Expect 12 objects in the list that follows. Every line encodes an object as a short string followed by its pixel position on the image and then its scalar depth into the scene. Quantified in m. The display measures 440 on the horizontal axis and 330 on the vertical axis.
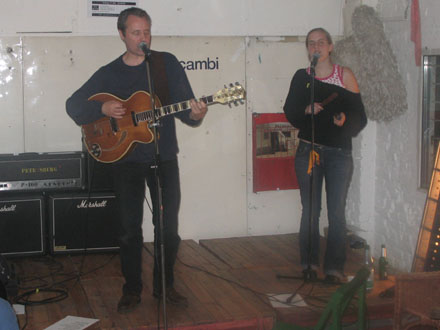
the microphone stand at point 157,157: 2.93
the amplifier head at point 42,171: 4.46
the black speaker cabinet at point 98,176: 4.59
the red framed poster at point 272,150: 5.30
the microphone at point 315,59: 3.56
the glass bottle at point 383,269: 4.13
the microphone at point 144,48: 2.93
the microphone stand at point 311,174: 3.61
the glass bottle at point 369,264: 3.89
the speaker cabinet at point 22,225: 4.43
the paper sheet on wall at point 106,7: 4.84
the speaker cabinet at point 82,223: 4.51
